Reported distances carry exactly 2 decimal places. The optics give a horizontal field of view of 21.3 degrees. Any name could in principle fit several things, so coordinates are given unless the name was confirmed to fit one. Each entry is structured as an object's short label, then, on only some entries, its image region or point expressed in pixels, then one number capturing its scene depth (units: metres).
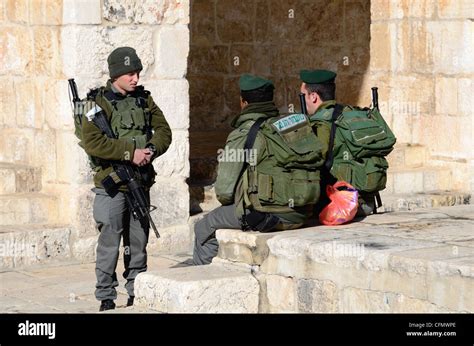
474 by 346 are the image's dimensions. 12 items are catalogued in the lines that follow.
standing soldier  7.60
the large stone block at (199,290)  6.86
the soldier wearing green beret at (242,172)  7.28
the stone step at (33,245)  9.10
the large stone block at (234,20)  13.93
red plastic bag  7.59
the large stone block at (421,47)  11.72
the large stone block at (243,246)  7.28
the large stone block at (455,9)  11.44
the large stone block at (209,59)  13.90
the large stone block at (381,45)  11.99
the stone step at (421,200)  10.89
